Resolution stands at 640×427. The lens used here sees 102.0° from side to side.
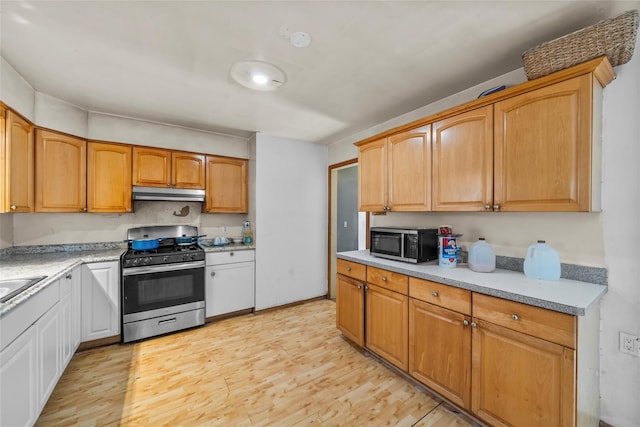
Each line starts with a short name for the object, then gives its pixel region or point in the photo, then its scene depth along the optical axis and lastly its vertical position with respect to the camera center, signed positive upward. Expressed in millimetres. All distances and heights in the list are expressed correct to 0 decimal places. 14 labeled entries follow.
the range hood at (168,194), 3021 +224
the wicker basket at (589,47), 1304 +907
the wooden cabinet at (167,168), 3057 +547
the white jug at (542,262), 1670 -322
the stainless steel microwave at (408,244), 2152 -270
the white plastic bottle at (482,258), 1895 -332
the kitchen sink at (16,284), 1505 -450
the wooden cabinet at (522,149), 1423 +418
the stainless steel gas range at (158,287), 2650 -811
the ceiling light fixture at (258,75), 1912 +1081
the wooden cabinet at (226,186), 3488 +373
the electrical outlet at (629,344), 1487 -758
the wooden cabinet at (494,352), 1275 -834
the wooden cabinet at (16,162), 1983 +412
